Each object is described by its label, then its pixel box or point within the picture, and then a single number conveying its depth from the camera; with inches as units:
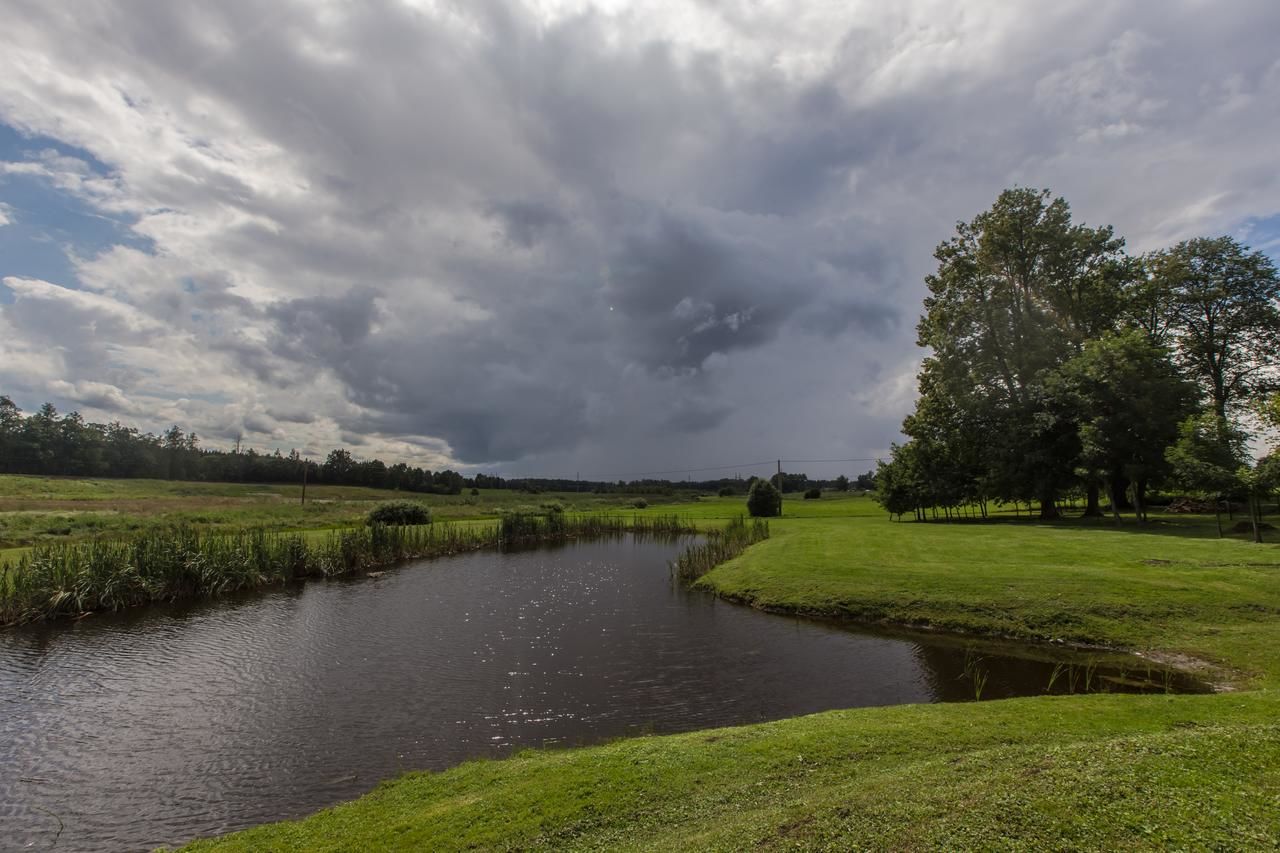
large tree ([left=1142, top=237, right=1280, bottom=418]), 1556.3
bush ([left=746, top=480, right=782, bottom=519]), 2335.1
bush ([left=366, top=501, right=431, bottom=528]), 1924.2
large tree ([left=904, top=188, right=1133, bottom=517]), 1434.5
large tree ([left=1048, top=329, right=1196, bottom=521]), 1200.8
